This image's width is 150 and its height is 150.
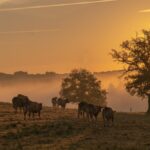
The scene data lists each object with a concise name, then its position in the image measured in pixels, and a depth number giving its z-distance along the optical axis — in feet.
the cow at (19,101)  199.68
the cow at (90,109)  175.73
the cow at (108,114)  167.32
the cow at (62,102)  279.20
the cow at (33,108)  179.32
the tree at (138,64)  286.87
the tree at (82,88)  408.42
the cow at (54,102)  295.52
